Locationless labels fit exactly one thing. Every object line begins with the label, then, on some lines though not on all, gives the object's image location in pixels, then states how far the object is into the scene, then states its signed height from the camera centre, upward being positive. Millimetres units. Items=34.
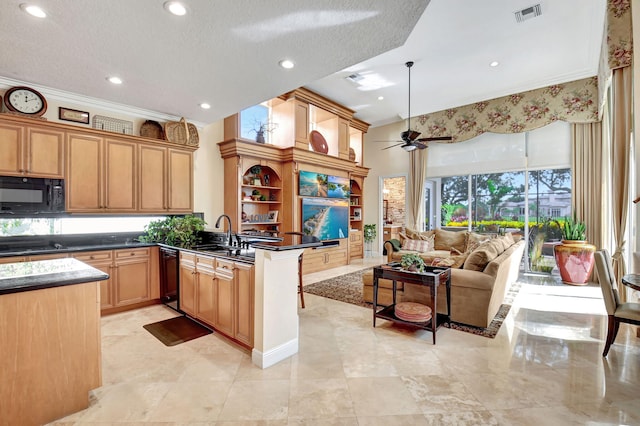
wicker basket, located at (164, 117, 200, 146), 4442 +1261
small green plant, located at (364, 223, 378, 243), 8531 -599
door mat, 3027 -1312
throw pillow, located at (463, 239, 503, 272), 3379 -543
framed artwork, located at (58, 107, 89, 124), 3645 +1258
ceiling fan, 5141 +1304
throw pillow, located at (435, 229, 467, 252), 6277 -603
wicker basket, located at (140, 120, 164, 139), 4285 +1253
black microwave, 3236 +215
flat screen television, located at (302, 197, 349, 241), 6058 -107
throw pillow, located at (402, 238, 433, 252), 6198 -703
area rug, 3270 -1296
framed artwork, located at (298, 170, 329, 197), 5926 +606
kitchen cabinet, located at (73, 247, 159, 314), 3627 -835
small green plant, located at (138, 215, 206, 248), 4020 -254
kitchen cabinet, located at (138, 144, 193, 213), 4164 +503
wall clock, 3232 +1289
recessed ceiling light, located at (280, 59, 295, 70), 2869 +1501
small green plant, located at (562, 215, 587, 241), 5297 -333
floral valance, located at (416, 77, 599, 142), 5461 +2146
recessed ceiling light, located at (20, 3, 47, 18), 2053 +1467
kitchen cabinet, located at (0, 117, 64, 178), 3170 +730
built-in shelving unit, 5227 +1058
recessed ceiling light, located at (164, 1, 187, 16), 2035 +1474
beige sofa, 3230 -898
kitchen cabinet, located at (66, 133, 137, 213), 3609 +509
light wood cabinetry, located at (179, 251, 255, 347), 2686 -845
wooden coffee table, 2975 -743
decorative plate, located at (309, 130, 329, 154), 6473 +1603
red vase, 5168 -878
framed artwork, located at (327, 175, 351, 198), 6612 +612
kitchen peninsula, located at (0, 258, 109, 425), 1701 -813
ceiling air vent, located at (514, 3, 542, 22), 3561 +2505
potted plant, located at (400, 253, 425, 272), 3305 -579
